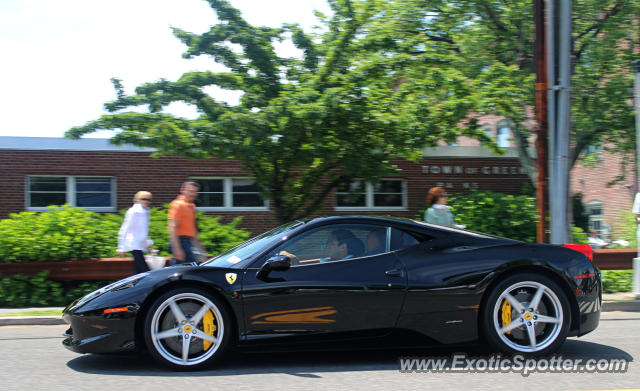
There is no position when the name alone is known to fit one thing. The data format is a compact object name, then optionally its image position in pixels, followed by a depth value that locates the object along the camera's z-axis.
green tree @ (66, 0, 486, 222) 10.05
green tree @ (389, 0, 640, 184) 14.74
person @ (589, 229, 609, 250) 16.00
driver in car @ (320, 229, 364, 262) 5.15
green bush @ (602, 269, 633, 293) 10.69
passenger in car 5.21
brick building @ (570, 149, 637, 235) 22.28
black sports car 4.88
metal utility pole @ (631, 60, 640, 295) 9.56
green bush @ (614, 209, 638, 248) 14.46
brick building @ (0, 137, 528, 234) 15.62
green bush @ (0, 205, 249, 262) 9.57
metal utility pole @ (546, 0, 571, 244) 9.16
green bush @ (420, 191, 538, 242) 14.41
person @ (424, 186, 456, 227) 8.51
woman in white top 8.35
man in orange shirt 8.34
